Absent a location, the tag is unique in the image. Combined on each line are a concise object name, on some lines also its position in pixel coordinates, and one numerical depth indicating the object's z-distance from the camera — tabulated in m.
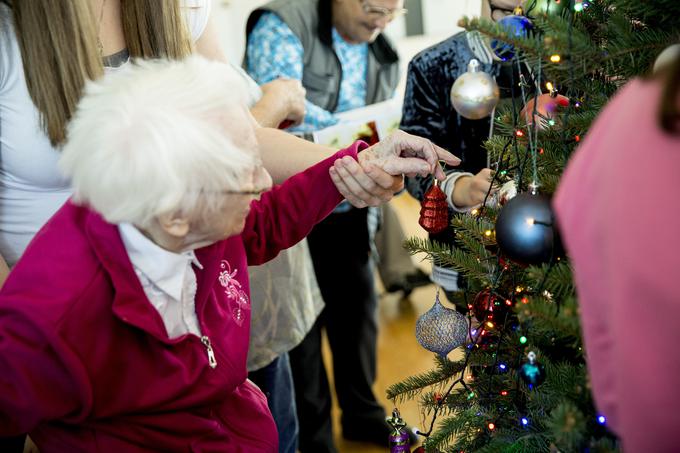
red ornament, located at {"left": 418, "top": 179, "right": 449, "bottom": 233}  1.09
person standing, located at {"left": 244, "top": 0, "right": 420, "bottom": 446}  1.96
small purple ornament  1.19
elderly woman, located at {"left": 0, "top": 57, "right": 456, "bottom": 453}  0.84
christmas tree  0.81
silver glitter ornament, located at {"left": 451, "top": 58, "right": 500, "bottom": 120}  1.21
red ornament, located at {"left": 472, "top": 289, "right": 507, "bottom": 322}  1.06
